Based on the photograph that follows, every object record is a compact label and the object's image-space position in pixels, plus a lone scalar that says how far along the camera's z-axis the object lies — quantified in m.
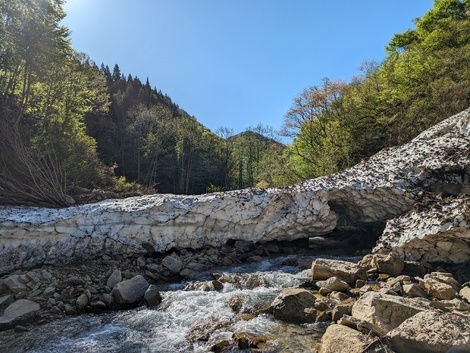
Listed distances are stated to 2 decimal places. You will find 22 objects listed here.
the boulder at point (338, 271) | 7.77
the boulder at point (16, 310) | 6.53
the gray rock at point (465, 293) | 6.18
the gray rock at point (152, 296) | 7.52
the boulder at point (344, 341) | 4.25
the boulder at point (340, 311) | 5.72
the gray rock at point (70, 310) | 7.28
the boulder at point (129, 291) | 7.61
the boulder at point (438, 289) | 6.28
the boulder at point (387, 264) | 8.17
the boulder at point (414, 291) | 6.37
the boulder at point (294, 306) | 6.03
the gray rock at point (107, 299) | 7.61
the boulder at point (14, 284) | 7.87
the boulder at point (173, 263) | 9.95
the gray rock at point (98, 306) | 7.45
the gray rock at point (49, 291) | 7.81
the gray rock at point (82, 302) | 7.43
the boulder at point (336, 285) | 7.19
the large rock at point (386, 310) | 4.69
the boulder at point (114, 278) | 8.49
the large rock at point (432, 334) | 3.73
